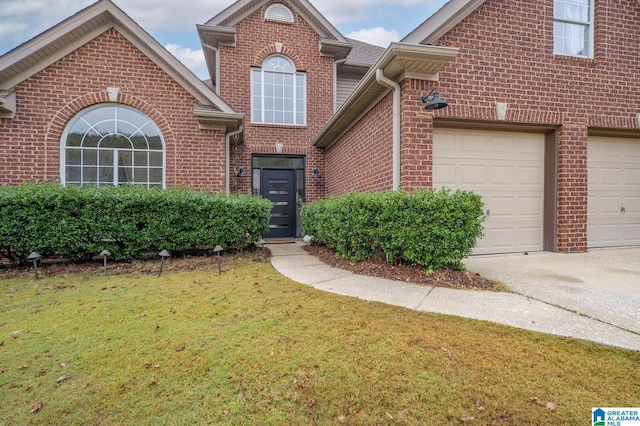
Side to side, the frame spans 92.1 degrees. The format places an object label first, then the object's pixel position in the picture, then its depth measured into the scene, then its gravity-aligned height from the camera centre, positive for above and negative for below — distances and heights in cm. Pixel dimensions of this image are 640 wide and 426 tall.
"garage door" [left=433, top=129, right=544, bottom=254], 597 +62
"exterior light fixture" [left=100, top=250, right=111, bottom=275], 522 -83
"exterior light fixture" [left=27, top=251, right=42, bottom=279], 488 -82
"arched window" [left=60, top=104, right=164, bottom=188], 718 +136
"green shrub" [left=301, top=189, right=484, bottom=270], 446 -27
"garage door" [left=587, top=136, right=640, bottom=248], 673 +37
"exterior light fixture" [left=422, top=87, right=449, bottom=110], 495 +170
